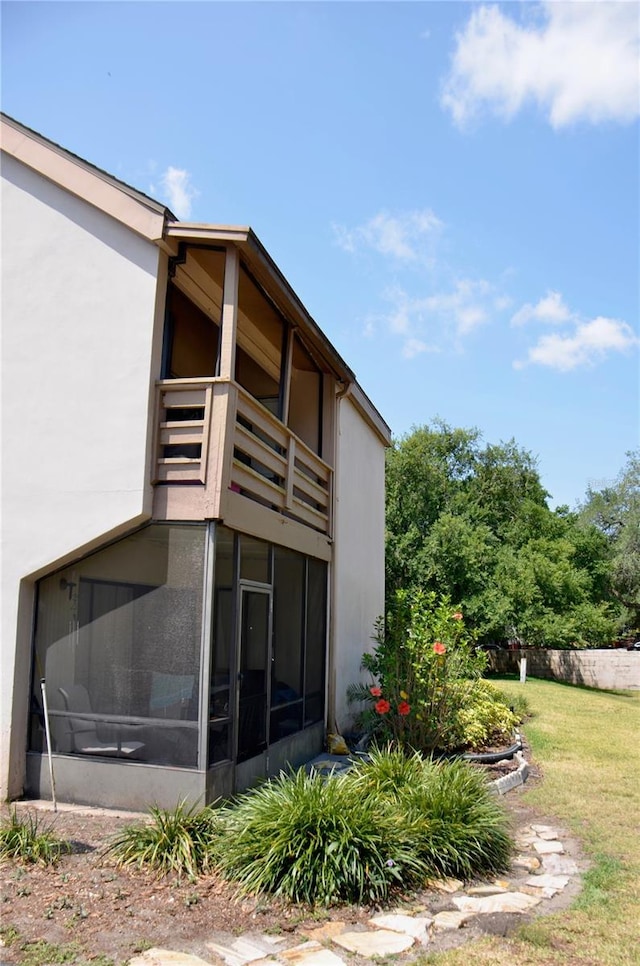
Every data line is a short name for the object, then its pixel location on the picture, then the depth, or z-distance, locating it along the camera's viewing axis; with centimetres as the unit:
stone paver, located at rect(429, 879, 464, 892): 534
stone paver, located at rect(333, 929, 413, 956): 430
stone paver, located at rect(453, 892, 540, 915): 497
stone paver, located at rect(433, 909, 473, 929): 468
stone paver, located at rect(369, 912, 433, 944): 455
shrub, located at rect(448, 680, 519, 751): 1035
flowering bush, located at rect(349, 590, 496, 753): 995
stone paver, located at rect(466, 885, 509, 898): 529
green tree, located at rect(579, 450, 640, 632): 3594
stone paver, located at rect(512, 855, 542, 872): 592
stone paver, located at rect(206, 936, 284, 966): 417
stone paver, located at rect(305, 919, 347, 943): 450
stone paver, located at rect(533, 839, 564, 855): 637
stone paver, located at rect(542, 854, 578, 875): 581
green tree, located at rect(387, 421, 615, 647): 2927
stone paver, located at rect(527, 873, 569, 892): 546
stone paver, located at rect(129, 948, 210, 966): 407
